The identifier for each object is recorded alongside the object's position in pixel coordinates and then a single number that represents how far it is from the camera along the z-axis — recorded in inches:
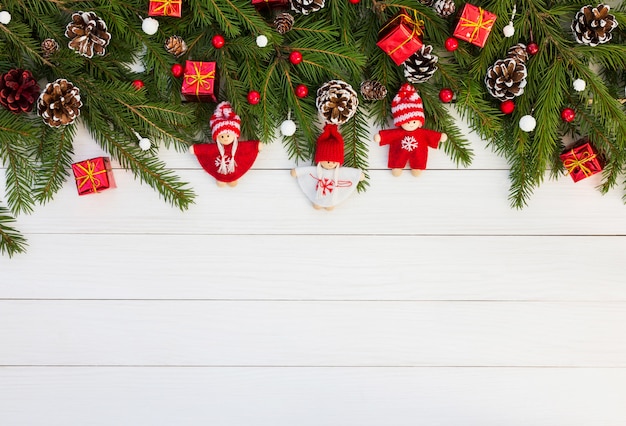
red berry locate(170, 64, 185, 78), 39.9
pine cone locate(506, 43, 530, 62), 39.0
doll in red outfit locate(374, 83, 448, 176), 39.7
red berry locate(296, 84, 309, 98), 40.0
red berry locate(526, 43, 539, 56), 39.4
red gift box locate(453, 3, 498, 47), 37.8
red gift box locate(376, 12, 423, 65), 37.0
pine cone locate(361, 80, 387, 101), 39.8
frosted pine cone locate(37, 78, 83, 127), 38.3
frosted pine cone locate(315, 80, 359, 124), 38.8
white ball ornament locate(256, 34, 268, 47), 38.4
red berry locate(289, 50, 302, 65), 39.2
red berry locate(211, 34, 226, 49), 39.3
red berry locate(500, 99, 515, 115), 40.2
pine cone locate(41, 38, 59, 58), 38.7
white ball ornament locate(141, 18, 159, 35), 38.4
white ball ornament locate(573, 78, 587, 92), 38.8
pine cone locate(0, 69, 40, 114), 38.2
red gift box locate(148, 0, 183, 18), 37.7
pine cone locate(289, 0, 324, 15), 37.9
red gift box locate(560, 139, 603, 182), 40.5
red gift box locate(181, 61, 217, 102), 39.0
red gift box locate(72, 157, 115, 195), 40.6
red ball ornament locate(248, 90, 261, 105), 39.8
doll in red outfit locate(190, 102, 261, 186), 40.1
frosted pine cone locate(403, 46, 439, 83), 38.5
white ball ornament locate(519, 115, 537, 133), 39.5
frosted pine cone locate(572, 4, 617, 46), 37.7
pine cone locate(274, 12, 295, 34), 39.1
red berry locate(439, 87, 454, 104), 40.4
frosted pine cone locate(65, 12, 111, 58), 37.5
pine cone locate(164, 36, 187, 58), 39.2
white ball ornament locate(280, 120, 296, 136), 40.6
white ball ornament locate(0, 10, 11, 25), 38.0
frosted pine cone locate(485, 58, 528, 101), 38.8
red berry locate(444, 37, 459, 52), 38.9
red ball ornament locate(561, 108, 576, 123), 39.9
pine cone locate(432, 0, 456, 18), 38.2
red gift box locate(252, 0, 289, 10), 38.5
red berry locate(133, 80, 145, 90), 40.2
